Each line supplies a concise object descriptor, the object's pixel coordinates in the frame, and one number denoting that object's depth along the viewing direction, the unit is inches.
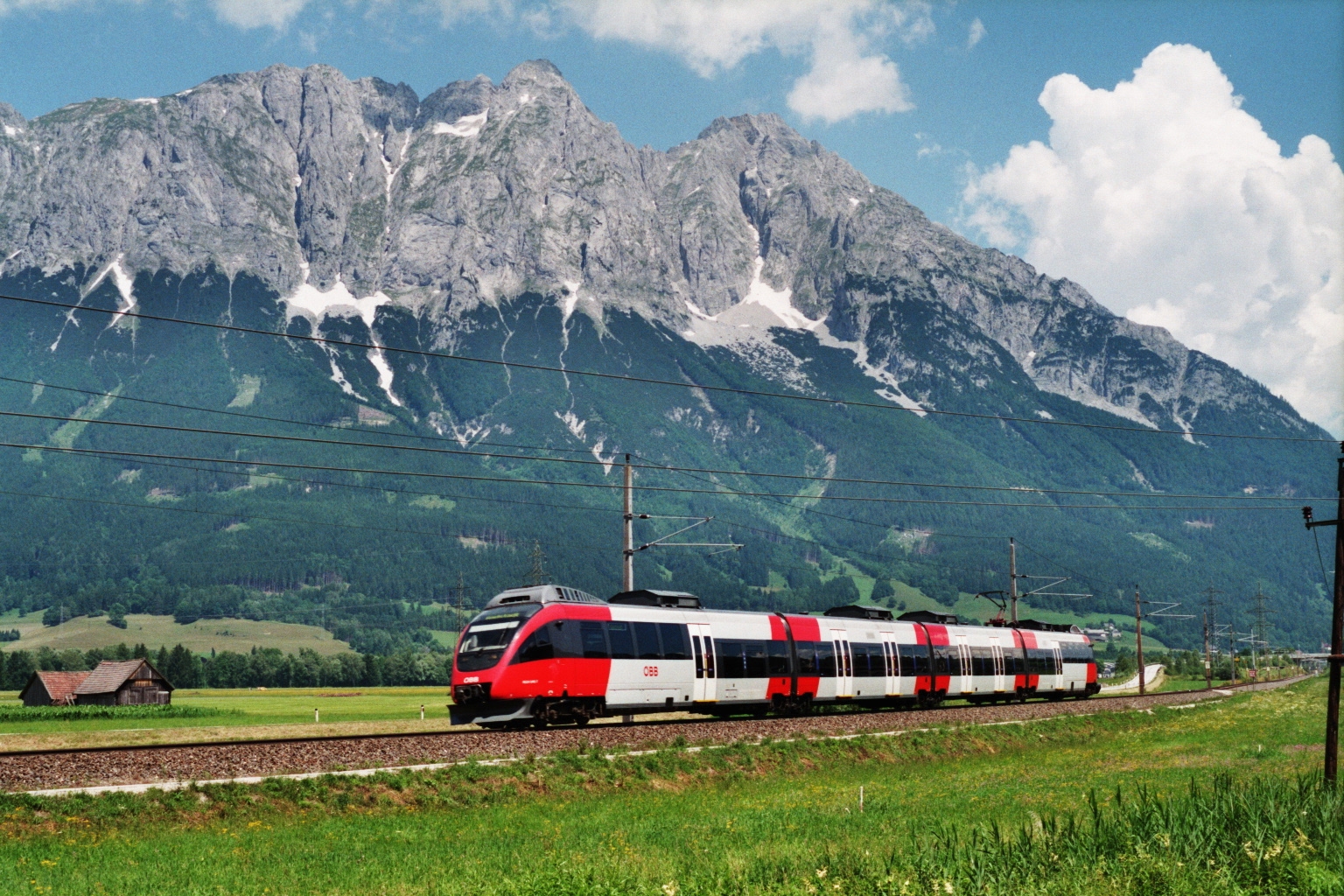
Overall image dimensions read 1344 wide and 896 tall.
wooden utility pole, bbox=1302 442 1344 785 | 1301.7
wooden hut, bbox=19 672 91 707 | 4970.5
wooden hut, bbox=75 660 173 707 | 5137.8
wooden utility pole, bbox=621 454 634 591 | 2078.0
